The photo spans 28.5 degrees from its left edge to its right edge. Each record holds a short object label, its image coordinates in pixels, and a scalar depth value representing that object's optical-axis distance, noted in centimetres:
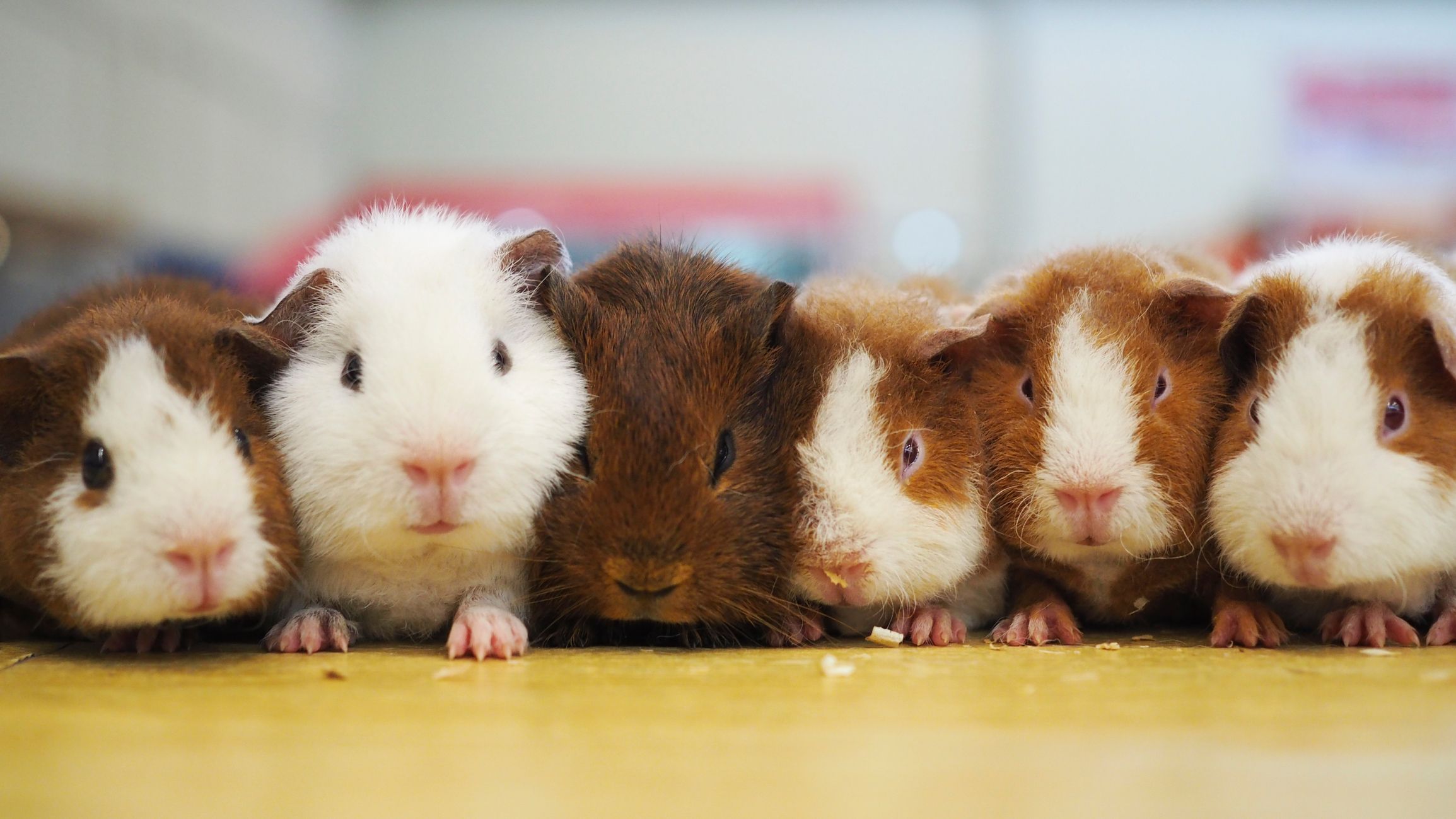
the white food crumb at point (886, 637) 60
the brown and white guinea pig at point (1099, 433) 60
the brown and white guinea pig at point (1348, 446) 58
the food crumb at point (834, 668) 57
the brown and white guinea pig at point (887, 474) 59
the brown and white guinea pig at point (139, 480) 56
